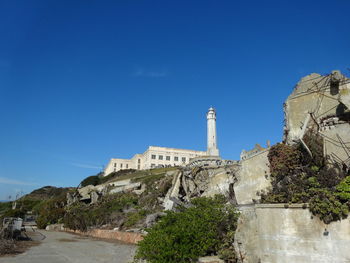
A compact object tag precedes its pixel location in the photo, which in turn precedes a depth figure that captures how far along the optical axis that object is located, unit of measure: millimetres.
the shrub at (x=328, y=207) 6316
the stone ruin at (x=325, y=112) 8773
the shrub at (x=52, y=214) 34594
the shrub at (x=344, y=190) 6523
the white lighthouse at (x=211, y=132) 60281
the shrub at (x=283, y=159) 9477
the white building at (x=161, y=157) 85688
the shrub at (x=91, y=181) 72625
